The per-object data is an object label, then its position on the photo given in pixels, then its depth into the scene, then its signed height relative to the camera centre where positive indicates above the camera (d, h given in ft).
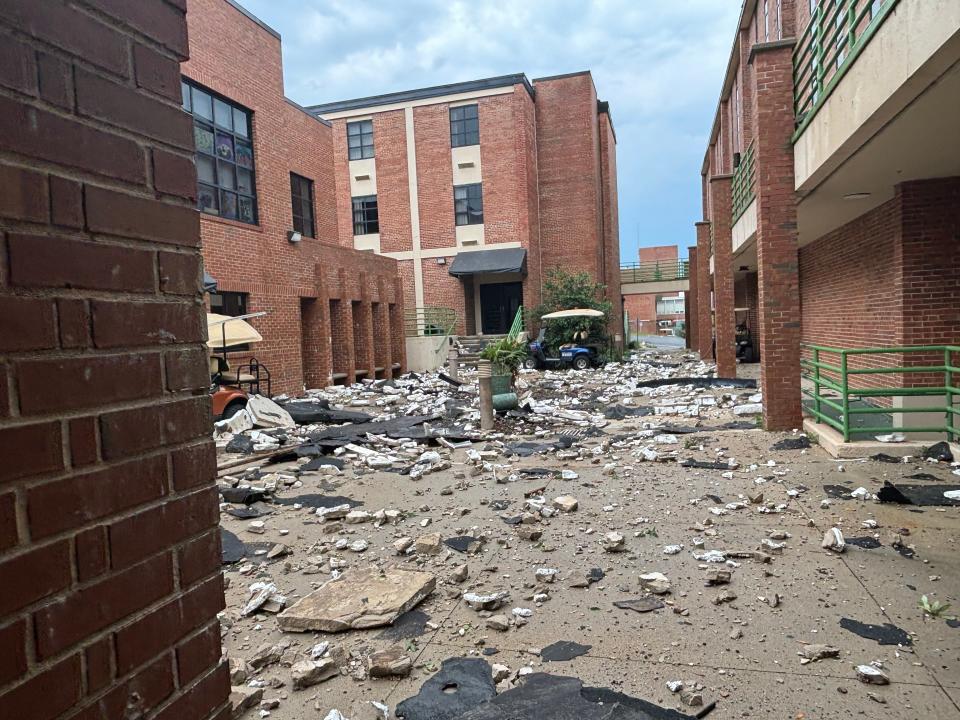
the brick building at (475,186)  102.94 +24.25
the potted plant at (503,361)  39.75 -2.10
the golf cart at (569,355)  82.79 -3.88
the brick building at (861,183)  18.95 +5.98
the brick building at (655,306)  265.95 +7.15
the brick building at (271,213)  52.13 +11.93
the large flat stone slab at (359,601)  12.60 -5.59
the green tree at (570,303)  92.84 +3.46
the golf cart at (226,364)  39.14 -1.57
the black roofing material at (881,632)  11.07 -5.70
